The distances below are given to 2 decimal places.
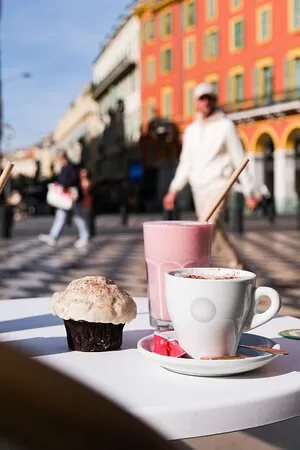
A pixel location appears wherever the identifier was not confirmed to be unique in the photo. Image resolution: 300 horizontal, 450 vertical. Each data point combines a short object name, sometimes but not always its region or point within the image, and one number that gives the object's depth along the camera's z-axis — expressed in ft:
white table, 2.81
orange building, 105.91
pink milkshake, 4.81
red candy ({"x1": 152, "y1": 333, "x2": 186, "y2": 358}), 3.71
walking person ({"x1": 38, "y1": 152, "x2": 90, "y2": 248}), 41.06
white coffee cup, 3.57
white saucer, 3.37
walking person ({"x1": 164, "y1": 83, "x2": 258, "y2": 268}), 16.29
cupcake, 3.92
